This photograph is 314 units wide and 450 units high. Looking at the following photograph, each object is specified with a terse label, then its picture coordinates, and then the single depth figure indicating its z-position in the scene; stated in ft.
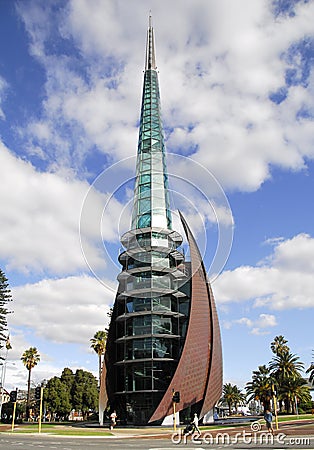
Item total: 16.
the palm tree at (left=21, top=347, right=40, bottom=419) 255.50
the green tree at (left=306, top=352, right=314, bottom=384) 213.46
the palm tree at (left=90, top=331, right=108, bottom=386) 234.79
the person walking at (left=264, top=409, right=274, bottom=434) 78.29
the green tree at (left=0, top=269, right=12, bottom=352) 200.23
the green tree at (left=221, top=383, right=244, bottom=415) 362.74
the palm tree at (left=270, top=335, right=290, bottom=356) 233.55
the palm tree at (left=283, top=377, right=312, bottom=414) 216.13
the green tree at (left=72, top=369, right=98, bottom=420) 221.05
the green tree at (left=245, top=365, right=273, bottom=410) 210.75
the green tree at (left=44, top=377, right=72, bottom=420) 212.84
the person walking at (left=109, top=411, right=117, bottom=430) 135.66
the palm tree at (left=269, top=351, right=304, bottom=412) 218.59
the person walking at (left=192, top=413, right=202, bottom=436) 90.89
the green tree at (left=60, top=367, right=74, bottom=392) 224.12
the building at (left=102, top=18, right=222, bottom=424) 152.05
